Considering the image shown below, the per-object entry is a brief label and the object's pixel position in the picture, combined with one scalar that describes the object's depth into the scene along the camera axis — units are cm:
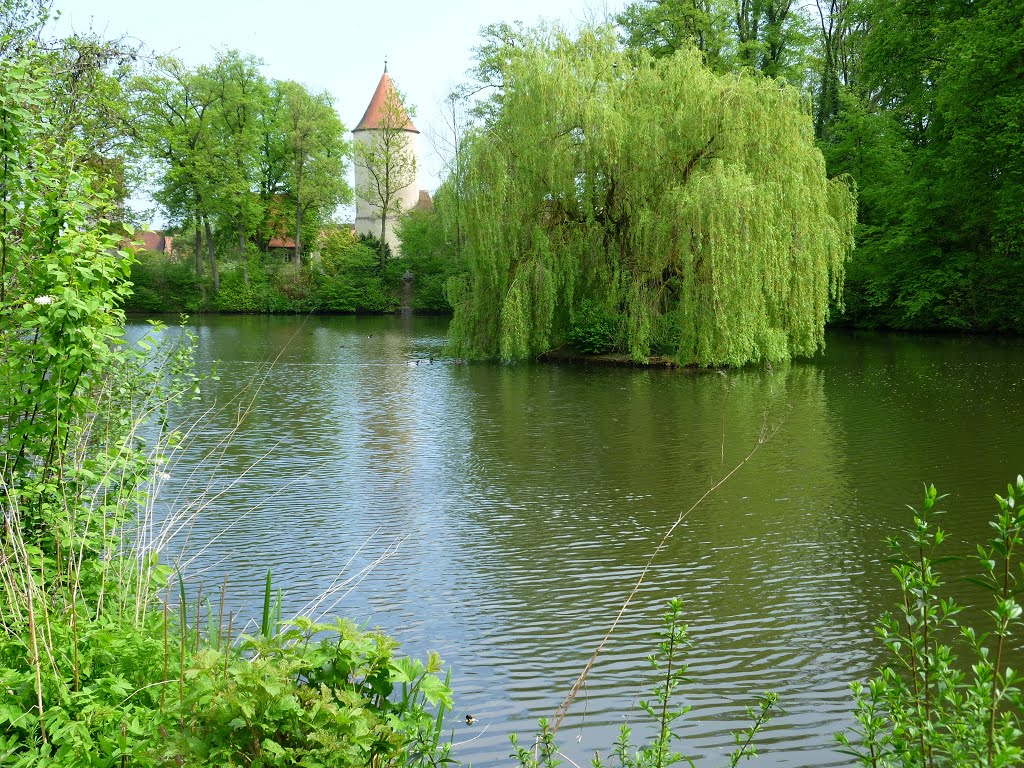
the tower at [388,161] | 4719
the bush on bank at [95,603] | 278
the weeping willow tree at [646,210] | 1812
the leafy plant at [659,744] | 287
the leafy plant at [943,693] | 229
